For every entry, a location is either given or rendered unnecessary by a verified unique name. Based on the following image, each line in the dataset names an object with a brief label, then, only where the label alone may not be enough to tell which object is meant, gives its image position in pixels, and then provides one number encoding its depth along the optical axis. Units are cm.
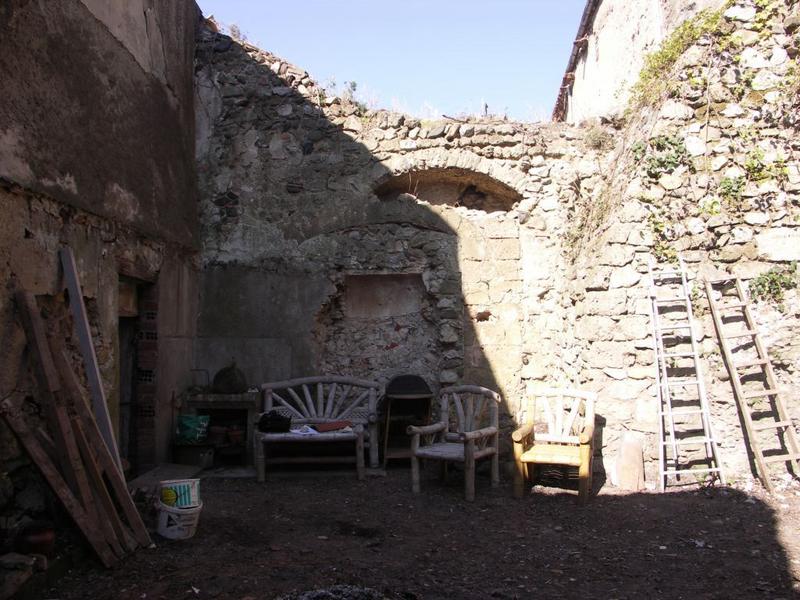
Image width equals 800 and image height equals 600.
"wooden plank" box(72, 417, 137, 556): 410
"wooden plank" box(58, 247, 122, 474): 465
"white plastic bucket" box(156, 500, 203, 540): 449
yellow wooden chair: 562
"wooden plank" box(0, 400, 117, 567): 389
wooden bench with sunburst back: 645
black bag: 657
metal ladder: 584
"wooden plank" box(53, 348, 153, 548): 425
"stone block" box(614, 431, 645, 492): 588
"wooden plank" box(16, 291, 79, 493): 409
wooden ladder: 571
